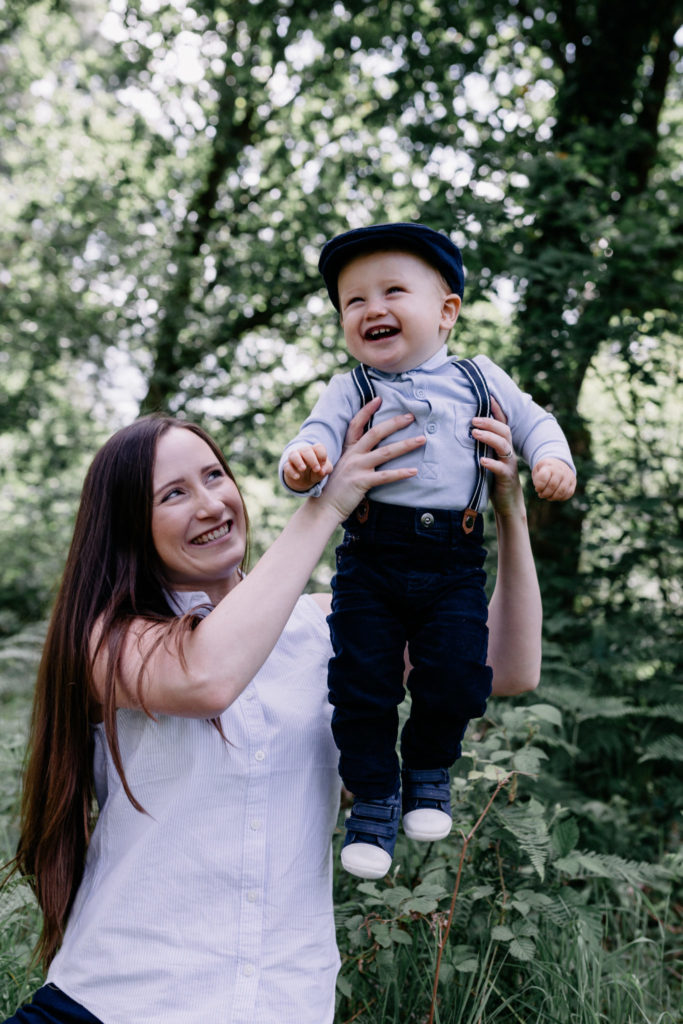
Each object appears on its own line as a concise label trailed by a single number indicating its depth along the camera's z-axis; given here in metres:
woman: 1.51
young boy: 1.74
